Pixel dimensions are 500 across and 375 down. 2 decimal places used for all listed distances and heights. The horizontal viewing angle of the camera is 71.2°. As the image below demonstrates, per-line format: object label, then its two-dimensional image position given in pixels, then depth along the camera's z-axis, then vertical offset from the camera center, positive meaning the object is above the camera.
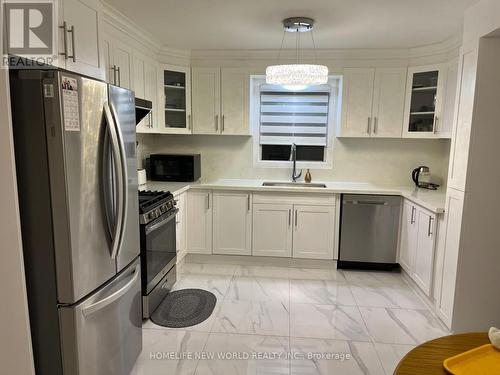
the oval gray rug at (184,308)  2.75 -1.41
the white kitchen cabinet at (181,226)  3.60 -0.90
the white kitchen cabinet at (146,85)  3.31 +0.54
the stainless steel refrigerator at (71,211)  1.48 -0.33
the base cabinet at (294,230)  3.77 -0.95
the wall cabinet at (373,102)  3.78 +0.46
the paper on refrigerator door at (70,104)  1.48 +0.15
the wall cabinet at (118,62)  2.77 +0.65
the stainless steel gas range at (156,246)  2.61 -0.86
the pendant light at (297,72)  2.79 +0.57
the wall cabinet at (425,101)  3.51 +0.46
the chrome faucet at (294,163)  4.23 -0.24
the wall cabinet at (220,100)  3.98 +0.47
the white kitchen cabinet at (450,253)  2.48 -0.79
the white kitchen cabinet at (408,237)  3.34 -0.90
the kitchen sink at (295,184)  4.02 -0.48
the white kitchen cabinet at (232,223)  3.84 -0.89
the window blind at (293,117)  4.24 +0.31
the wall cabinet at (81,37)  2.04 +0.63
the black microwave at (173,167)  4.00 -0.30
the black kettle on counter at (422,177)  3.86 -0.35
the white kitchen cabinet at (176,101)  3.90 +0.44
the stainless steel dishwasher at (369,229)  3.65 -0.89
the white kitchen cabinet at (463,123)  2.35 +0.16
